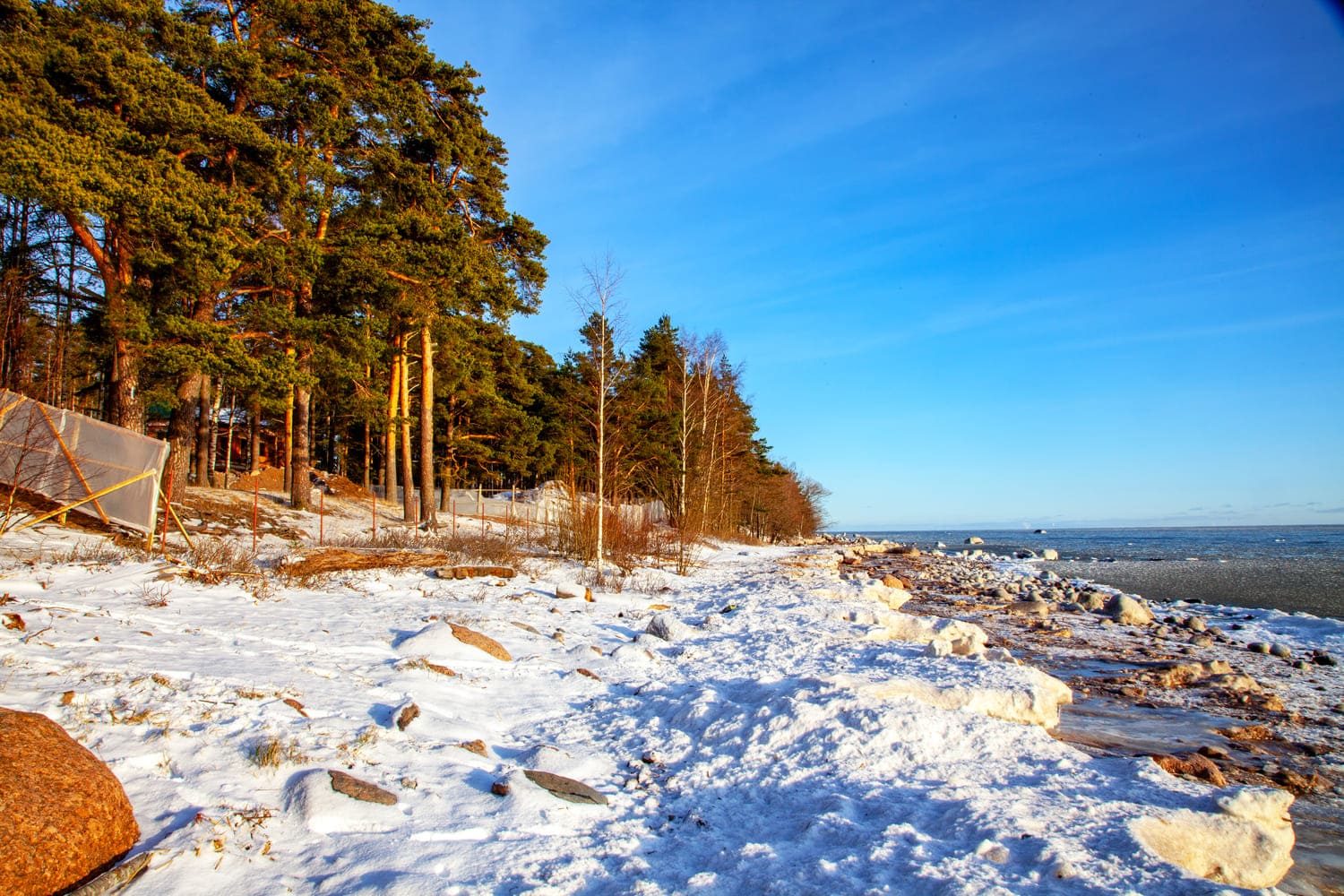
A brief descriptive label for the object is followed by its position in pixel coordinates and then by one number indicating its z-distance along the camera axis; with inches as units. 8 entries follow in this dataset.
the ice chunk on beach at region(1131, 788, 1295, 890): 138.4
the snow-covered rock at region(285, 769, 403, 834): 136.9
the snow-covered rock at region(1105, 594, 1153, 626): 563.8
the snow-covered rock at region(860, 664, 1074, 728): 222.5
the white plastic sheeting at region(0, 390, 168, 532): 422.0
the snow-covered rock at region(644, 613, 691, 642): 343.5
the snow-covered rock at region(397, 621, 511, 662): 263.6
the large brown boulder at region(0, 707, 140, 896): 104.1
